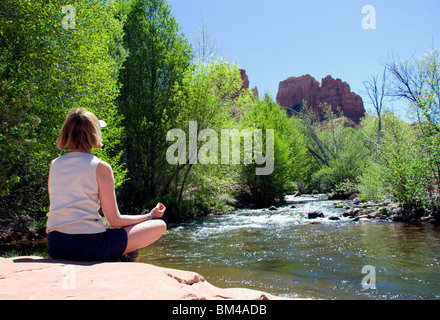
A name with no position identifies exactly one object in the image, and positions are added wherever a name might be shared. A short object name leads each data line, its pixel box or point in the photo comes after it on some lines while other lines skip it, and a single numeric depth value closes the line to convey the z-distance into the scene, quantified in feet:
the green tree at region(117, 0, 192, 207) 63.10
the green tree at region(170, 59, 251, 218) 59.88
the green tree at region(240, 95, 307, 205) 79.10
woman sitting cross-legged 8.93
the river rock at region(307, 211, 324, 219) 47.75
